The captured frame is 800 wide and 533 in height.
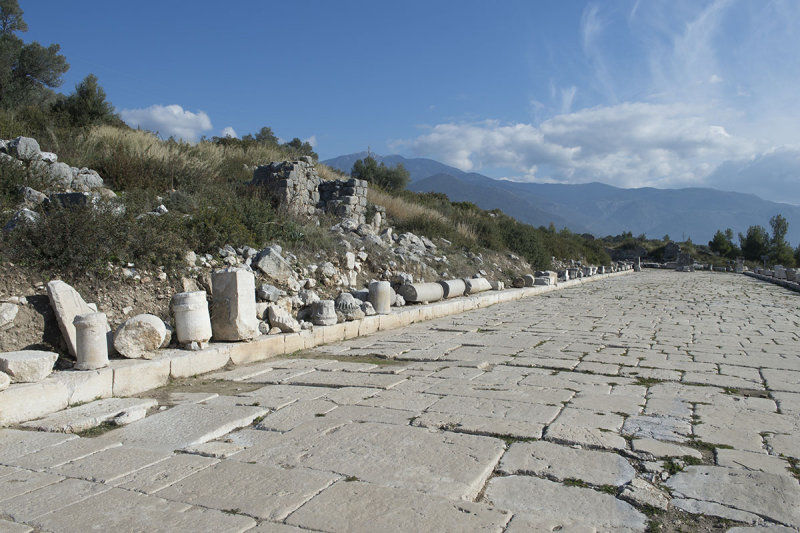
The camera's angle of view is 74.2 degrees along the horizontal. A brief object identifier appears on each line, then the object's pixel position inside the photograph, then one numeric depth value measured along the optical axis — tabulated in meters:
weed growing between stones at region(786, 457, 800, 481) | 3.08
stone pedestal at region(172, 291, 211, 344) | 5.82
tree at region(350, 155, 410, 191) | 27.31
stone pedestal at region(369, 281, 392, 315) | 9.24
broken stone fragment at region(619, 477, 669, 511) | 2.73
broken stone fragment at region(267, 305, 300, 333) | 7.18
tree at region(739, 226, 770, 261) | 54.44
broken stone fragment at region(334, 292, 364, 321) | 8.39
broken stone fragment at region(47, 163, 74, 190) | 8.92
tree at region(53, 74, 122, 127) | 16.23
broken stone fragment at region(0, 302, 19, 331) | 5.17
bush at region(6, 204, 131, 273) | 6.16
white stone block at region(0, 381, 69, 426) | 3.93
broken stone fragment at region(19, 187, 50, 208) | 7.62
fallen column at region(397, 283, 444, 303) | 10.93
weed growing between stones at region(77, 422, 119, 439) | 3.82
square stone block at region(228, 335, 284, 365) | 6.20
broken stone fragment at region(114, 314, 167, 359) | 5.22
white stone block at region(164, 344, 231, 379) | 5.42
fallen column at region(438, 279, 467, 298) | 12.34
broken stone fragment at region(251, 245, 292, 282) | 8.59
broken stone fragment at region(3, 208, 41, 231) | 6.39
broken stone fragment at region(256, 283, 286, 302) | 7.81
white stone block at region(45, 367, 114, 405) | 4.43
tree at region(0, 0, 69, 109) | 20.95
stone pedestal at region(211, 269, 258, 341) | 6.31
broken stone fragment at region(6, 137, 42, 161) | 9.11
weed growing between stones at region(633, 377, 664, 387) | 5.32
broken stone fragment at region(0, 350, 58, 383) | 4.14
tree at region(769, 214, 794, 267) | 50.81
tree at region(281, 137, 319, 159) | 29.43
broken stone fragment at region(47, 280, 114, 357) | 5.09
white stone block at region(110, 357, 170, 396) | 4.84
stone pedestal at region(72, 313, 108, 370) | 4.72
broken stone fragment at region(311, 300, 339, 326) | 7.81
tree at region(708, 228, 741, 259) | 58.28
